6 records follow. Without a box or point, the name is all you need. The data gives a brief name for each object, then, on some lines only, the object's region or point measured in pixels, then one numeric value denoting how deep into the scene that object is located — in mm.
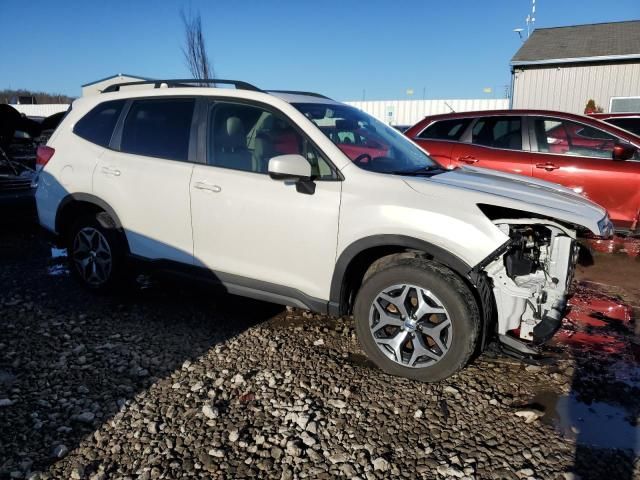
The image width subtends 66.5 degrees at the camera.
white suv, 2941
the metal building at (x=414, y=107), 20391
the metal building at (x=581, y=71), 16266
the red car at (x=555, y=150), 5727
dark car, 6555
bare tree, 16625
